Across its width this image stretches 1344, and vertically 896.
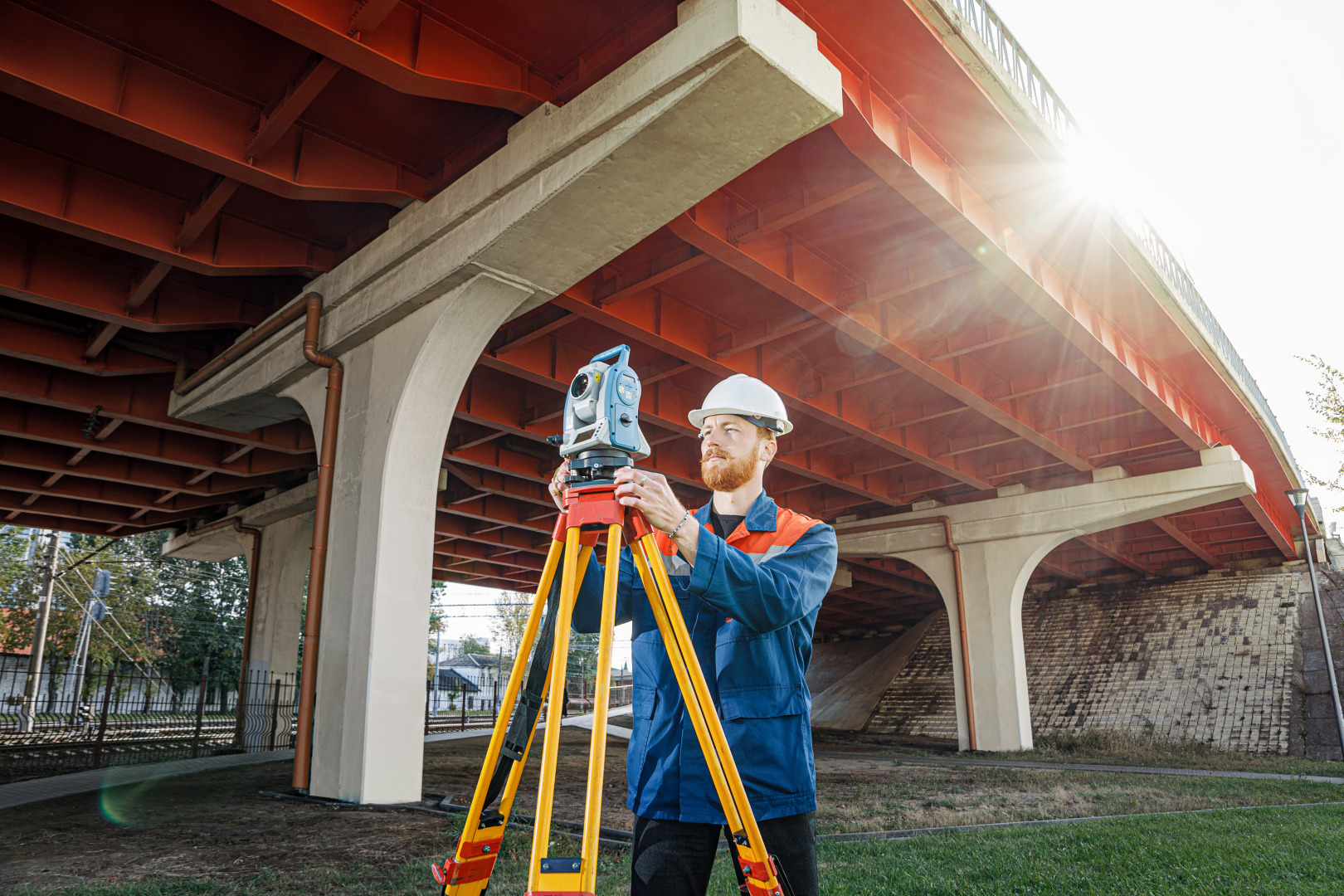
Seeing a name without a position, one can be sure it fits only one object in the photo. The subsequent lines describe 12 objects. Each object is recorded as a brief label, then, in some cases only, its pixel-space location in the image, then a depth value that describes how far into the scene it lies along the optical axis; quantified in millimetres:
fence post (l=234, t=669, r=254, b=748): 16917
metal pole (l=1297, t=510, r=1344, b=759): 16641
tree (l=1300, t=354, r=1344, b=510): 18516
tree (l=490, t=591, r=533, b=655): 54062
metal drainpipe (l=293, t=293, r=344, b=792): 8852
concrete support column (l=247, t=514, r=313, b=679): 19844
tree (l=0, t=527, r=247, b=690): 33125
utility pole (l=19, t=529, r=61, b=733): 23984
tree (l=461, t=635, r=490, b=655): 81938
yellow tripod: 1877
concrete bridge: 6957
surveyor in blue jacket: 2111
